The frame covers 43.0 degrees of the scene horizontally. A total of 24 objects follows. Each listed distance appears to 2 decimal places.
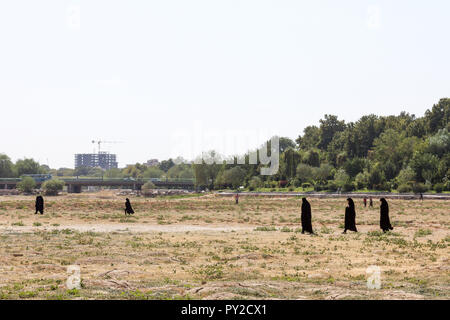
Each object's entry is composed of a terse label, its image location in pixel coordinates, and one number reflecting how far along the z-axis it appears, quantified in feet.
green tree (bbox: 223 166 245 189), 460.55
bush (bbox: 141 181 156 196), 453.41
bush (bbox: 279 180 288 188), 411.72
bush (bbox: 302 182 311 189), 392.78
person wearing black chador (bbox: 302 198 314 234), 98.99
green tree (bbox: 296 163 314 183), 394.54
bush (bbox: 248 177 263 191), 426.51
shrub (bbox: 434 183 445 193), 291.58
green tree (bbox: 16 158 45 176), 598.22
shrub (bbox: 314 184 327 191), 367.86
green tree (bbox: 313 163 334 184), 397.39
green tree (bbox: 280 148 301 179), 411.54
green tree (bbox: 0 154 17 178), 574.15
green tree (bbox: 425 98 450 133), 390.42
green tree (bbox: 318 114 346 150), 536.83
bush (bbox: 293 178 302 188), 398.83
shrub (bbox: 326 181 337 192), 356.59
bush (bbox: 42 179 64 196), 432.70
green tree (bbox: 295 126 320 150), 551.59
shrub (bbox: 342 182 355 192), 342.52
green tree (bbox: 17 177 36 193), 453.17
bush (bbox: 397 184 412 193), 296.51
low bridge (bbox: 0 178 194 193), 537.24
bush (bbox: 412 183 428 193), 287.48
